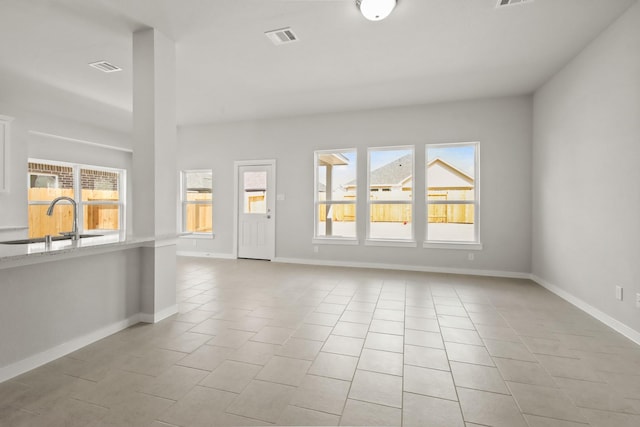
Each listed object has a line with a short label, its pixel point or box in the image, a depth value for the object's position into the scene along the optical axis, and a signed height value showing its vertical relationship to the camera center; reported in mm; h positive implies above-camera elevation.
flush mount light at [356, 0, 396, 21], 2590 +1761
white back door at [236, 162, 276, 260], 6312 -3
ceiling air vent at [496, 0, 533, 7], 2613 +1808
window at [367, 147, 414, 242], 5574 +318
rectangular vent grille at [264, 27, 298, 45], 3113 +1836
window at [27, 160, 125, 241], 5406 +309
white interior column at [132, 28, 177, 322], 3000 +505
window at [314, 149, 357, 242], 5895 +330
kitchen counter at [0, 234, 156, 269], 1963 -282
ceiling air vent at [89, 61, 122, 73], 3809 +1843
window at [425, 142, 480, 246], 5270 +315
